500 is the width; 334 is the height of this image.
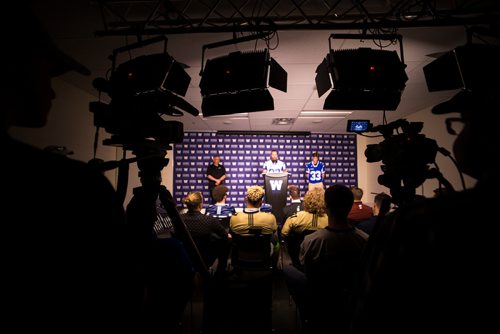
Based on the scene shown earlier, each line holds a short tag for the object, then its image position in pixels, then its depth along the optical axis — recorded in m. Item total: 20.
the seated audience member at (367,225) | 2.24
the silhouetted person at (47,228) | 0.38
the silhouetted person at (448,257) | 0.39
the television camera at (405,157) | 1.24
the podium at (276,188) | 5.99
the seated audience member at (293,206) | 3.36
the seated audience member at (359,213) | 2.67
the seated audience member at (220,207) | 3.10
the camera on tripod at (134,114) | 1.02
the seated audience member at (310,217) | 2.14
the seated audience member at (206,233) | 2.24
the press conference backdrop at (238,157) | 7.28
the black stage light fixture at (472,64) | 1.79
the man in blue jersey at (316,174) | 6.83
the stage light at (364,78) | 2.03
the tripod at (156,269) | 0.77
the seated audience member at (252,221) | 2.31
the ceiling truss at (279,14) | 1.97
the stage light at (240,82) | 2.09
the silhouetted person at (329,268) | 1.32
